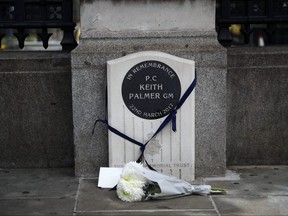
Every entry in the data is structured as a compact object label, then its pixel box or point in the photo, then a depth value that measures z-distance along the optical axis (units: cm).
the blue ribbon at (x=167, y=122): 640
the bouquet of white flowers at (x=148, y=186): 586
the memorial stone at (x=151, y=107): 640
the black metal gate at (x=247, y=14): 730
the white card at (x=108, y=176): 634
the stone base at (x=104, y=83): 650
